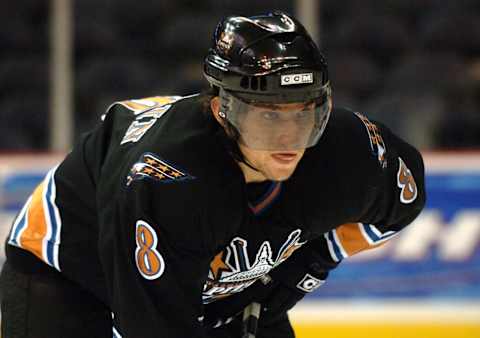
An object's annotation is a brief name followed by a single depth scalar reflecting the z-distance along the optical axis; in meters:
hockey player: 7.72
